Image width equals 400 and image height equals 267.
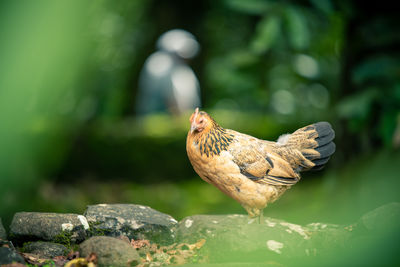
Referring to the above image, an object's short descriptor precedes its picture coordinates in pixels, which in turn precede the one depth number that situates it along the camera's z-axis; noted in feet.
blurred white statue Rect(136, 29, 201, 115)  32.35
